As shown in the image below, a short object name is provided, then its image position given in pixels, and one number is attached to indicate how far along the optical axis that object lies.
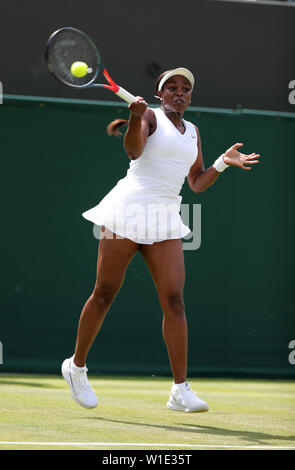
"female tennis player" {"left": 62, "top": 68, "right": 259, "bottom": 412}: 9.05
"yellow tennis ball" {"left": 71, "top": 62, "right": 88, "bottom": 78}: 8.91
